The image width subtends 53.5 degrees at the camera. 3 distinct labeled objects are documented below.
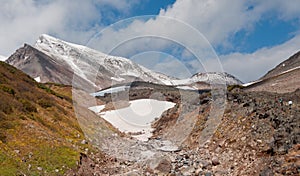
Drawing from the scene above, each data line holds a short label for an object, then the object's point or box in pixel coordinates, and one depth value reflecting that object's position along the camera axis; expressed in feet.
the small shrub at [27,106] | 64.25
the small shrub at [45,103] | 74.53
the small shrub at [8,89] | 67.10
